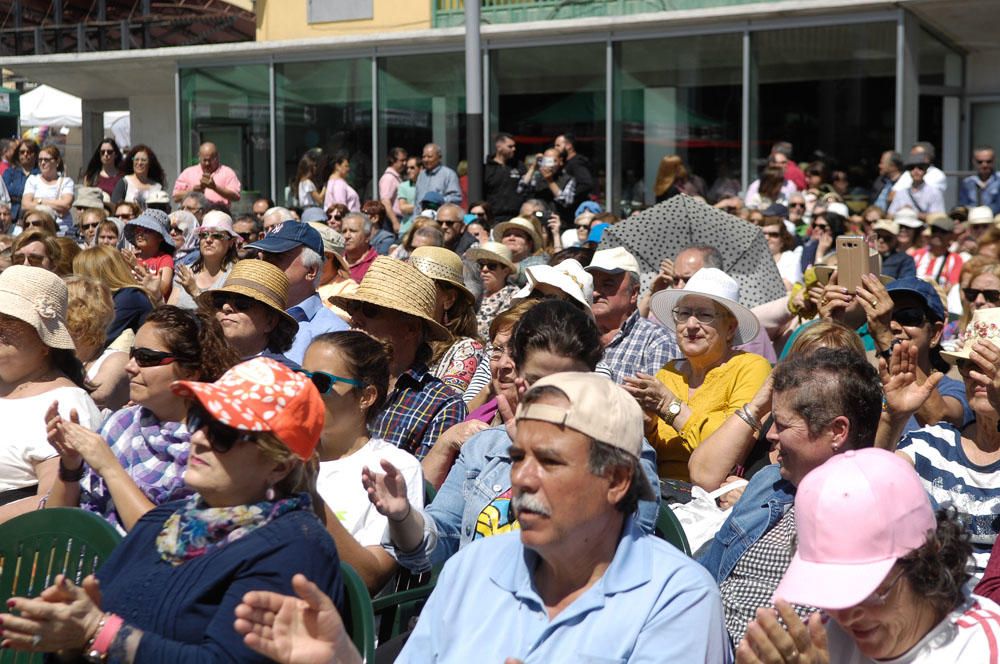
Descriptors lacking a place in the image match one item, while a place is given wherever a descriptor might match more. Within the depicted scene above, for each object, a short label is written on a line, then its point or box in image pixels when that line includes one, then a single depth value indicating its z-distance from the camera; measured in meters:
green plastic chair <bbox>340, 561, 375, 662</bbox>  3.16
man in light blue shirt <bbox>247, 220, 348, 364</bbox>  6.96
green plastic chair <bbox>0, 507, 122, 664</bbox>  3.69
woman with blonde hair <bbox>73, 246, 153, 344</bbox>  7.53
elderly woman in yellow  5.28
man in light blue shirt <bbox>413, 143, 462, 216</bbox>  15.30
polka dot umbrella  7.91
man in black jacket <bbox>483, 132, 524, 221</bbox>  14.07
